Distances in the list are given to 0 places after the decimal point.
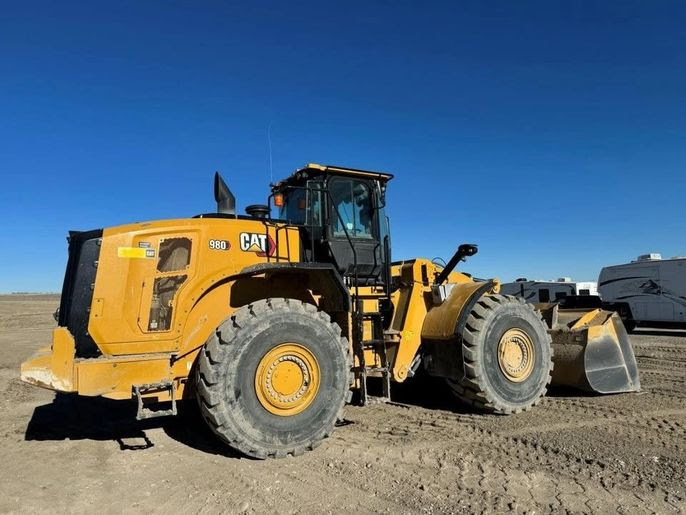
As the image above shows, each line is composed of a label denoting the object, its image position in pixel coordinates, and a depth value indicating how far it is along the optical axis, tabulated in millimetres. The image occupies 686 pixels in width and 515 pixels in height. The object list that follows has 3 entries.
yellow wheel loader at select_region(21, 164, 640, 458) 4805
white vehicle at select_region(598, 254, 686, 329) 18719
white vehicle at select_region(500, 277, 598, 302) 24797
